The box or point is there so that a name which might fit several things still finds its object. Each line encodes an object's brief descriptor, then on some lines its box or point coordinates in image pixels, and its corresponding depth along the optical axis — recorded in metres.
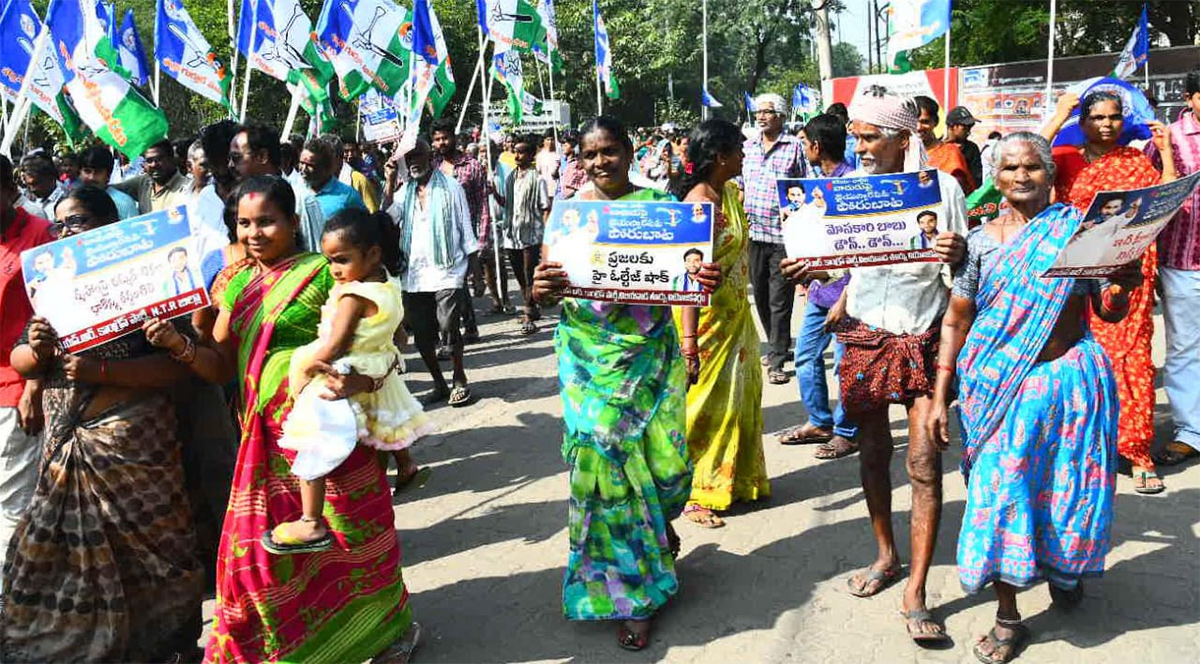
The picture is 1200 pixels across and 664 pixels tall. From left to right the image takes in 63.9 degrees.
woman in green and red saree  3.20
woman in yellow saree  4.79
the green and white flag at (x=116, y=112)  5.24
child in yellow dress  3.09
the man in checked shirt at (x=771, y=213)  7.10
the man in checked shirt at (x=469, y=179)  9.09
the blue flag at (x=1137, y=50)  10.86
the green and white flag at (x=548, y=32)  12.43
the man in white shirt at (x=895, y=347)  3.59
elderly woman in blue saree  3.27
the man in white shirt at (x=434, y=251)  7.18
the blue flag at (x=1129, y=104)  5.09
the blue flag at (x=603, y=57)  15.55
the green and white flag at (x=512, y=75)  12.41
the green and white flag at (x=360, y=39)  8.44
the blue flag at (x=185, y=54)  8.18
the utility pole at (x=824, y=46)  24.86
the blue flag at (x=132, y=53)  10.30
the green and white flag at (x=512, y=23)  10.93
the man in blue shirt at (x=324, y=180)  5.74
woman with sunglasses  3.27
